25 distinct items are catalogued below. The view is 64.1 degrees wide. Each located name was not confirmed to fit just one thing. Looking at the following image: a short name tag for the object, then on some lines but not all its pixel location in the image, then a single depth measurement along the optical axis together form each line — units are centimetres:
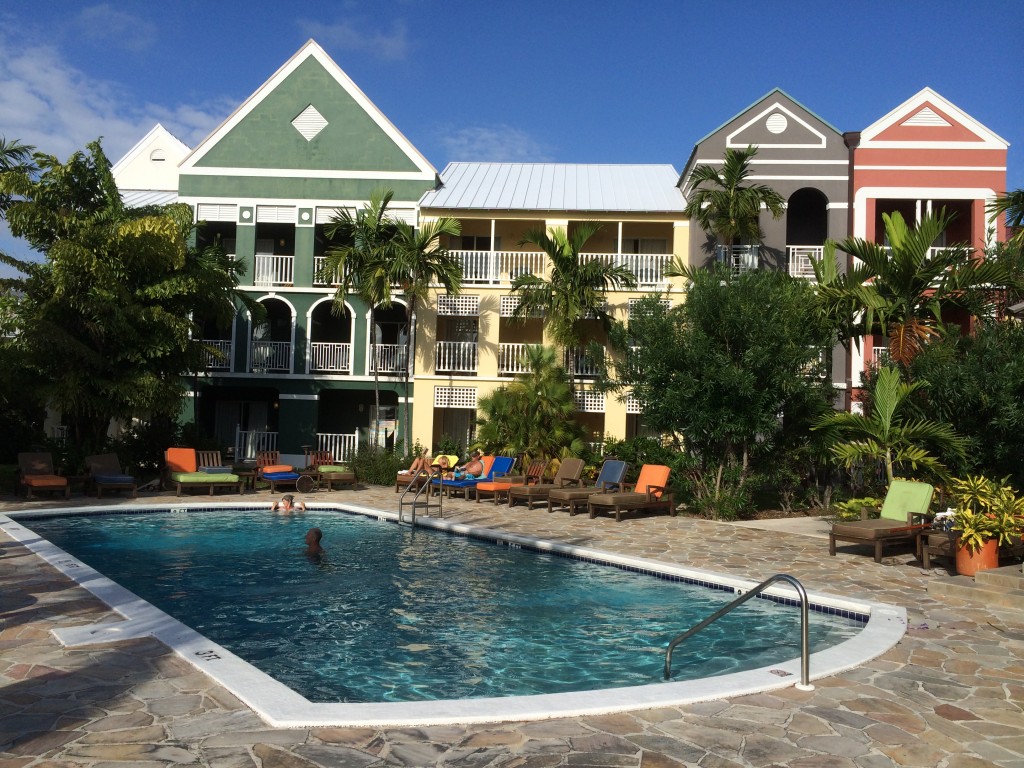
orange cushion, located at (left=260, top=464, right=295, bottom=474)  1933
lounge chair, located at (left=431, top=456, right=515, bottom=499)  1870
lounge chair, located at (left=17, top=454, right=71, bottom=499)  1645
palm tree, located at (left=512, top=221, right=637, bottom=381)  2128
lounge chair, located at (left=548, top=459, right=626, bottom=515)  1636
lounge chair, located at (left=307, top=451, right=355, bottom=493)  1995
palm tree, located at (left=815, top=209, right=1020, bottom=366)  1340
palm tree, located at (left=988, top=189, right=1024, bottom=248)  1241
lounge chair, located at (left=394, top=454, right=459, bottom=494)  1909
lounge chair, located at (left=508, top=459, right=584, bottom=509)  1722
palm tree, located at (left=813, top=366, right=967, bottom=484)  1255
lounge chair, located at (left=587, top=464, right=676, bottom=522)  1538
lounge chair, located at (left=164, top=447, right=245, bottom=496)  1797
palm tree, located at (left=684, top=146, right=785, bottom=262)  2083
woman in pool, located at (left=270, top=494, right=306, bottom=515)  1631
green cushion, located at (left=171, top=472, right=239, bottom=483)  1788
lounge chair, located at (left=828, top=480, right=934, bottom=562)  1094
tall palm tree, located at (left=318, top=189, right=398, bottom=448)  2136
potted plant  948
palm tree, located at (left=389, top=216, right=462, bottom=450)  2128
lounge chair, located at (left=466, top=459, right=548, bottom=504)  1803
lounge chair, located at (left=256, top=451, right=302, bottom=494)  1912
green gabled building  2495
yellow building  2398
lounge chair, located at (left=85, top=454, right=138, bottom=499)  1709
